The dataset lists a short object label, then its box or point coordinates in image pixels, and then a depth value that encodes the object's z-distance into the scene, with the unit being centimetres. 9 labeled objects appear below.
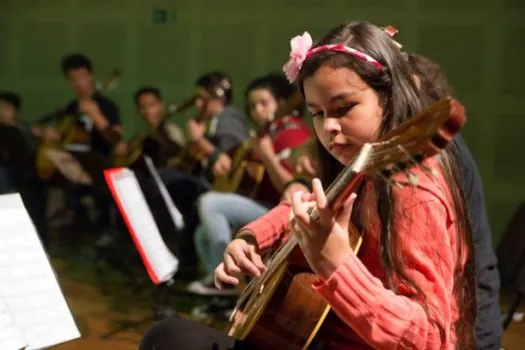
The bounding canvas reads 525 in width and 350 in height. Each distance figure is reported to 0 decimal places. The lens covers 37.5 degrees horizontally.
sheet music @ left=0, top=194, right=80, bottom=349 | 144
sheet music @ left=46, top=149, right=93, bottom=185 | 443
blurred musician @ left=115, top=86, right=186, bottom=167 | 434
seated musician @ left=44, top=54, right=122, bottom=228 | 473
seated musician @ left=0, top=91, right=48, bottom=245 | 475
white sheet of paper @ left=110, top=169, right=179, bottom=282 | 253
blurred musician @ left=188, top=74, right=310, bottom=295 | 340
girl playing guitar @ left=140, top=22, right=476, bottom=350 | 116
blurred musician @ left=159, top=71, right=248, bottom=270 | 395
